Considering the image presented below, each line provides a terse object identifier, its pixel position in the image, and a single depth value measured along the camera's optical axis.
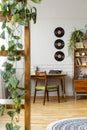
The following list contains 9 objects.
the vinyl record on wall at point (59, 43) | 5.56
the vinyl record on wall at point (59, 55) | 5.58
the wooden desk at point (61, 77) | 5.20
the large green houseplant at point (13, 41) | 1.58
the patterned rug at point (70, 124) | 3.27
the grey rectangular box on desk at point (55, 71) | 5.36
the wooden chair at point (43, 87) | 4.99
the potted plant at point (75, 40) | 5.37
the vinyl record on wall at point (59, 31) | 5.54
